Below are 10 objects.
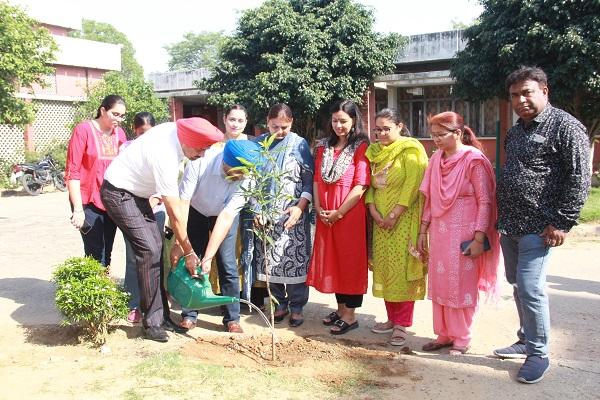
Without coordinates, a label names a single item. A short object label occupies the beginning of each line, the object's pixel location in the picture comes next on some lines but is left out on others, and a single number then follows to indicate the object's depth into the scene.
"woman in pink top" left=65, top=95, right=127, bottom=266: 4.25
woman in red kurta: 3.91
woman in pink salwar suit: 3.45
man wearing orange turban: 3.43
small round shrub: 3.52
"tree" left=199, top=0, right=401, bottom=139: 13.53
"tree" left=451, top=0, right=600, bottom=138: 9.78
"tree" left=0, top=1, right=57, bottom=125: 12.59
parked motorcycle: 15.17
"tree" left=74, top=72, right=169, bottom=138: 17.78
